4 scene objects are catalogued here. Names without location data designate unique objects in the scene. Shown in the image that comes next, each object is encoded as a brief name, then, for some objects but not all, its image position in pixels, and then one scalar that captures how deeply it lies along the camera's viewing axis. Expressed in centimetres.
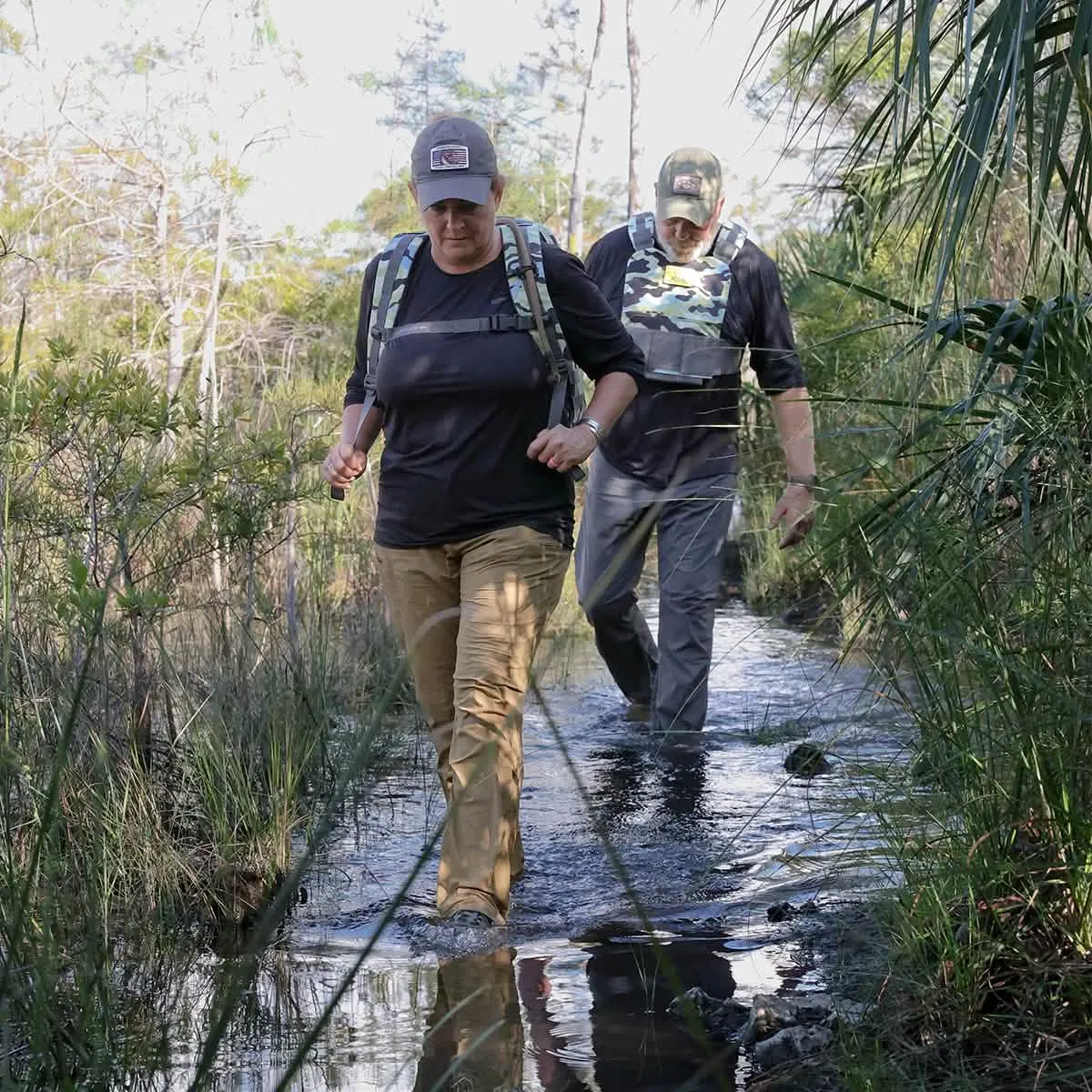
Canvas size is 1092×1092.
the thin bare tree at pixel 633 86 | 2928
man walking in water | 641
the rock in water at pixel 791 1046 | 345
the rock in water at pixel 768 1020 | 362
